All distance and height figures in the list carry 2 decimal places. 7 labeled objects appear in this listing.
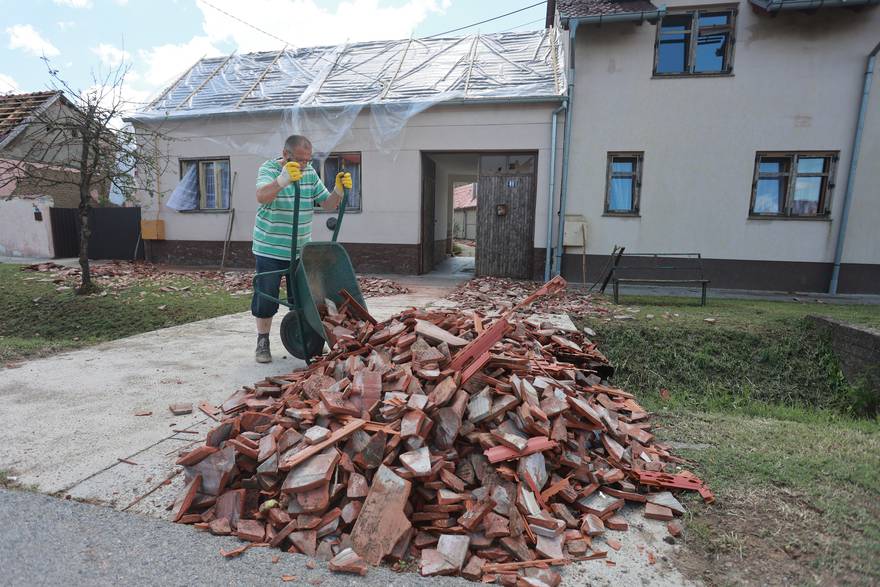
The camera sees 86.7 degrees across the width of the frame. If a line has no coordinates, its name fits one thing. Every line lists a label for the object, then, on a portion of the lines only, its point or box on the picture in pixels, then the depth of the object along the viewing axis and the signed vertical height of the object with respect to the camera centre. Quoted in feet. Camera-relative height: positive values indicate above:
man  12.10 +0.05
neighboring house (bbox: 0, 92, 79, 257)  47.39 +0.09
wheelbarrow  11.95 -1.76
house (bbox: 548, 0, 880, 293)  31.40 +6.49
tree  25.73 +3.92
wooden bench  33.12 -2.52
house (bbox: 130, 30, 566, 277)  34.27 +6.68
